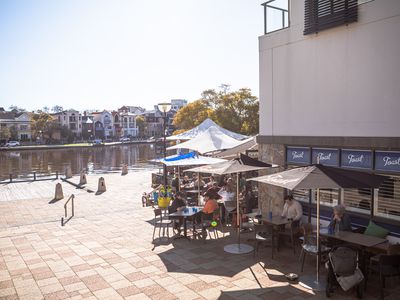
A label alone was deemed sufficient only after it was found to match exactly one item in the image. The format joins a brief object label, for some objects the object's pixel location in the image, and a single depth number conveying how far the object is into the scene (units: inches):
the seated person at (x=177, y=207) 439.2
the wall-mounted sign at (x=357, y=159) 356.5
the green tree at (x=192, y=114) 1567.4
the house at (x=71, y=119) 4114.2
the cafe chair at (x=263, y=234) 341.7
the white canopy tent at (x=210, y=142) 625.3
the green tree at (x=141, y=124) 4606.3
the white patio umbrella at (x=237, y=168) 367.6
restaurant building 338.0
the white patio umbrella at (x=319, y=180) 249.8
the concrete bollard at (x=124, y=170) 1302.9
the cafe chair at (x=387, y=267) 247.0
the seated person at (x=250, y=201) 493.1
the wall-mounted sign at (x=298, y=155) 427.6
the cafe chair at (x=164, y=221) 434.9
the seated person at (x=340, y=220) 308.9
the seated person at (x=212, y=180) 641.9
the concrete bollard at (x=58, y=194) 746.8
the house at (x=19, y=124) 3761.3
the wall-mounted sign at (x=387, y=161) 329.7
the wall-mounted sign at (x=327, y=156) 392.5
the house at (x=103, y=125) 4445.9
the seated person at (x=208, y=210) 414.9
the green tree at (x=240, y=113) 1432.1
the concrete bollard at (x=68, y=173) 1160.2
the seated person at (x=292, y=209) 375.9
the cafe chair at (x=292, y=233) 356.5
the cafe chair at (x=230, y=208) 471.4
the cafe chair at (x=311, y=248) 287.0
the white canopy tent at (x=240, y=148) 573.6
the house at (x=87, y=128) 4293.8
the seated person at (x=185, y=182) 689.6
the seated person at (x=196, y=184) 676.7
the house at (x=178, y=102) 6257.9
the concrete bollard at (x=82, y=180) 1014.4
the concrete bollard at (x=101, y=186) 858.8
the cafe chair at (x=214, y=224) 407.0
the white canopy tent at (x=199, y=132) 818.8
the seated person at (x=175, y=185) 653.5
